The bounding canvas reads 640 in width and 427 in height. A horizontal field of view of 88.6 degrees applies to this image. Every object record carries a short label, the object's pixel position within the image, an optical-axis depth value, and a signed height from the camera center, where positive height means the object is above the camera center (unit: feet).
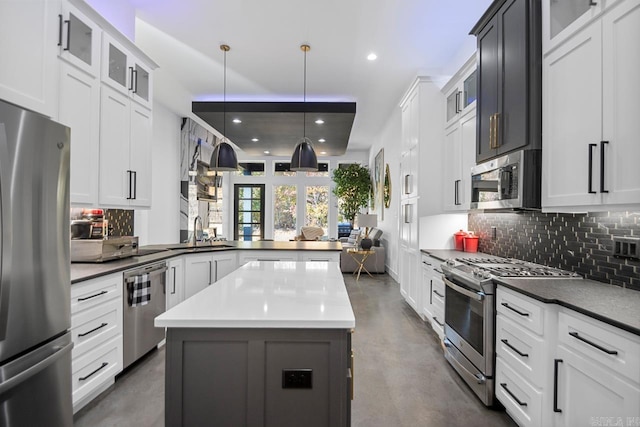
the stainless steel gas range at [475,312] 7.22 -2.26
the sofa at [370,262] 23.17 -3.09
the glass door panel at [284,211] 32.48 +0.63
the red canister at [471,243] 12.12 -0.88
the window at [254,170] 32.96 +4.74
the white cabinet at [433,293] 10.46 -2.55
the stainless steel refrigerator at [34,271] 4.47 -0.85
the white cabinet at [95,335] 6.71 -2.68
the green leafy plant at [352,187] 29.58 +2.81
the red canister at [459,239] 12.60 -0.77
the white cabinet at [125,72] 8.49 +4.10
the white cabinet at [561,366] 4.24 -2.29
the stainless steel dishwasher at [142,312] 8.48 -2.71
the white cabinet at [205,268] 12.15 -2.01
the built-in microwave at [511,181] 7.07 +0.93
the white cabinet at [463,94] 10.31 +4.31
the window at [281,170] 32.78 +4.77
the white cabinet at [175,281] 11.05 -2.26
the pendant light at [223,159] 13.14 +2.35
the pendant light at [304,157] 12.58 +2.33
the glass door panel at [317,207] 32.60 +1.08
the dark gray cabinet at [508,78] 7.02 +3.38
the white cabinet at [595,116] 4.95 +1.80
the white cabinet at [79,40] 7.01 +4.01
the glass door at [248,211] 32.71 +0.61
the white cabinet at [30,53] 5.63 +3.01
